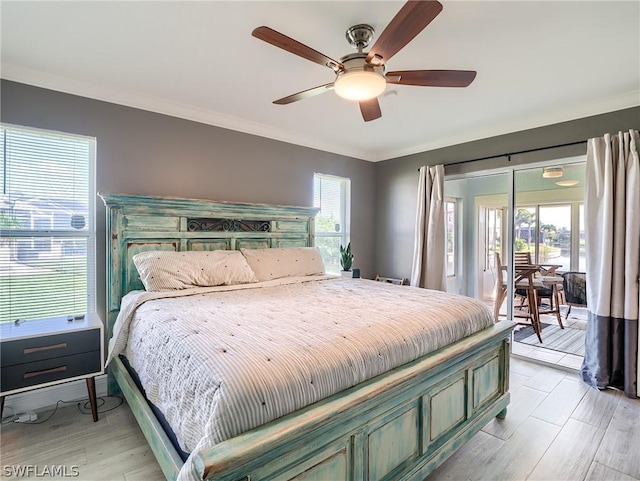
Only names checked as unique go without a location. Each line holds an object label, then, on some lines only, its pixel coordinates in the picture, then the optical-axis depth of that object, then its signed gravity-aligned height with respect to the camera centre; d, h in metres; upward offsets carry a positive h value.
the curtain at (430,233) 4.06 +0.05
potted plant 4.25 -0.32
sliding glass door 3.44 +0.29
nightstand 1.97 -0.78
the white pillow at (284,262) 3.06 -0.27
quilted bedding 1.13 -0.49
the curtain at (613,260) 2.69 -0.18
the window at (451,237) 4.76 +0.00
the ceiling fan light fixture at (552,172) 3.43 +0.71
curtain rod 3.10 +0.91
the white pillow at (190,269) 2.47 -0.29
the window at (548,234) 3.53 +0.05
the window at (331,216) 4.39 +0.28
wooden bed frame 1.09 -0.76
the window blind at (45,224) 2.42 +0.06
